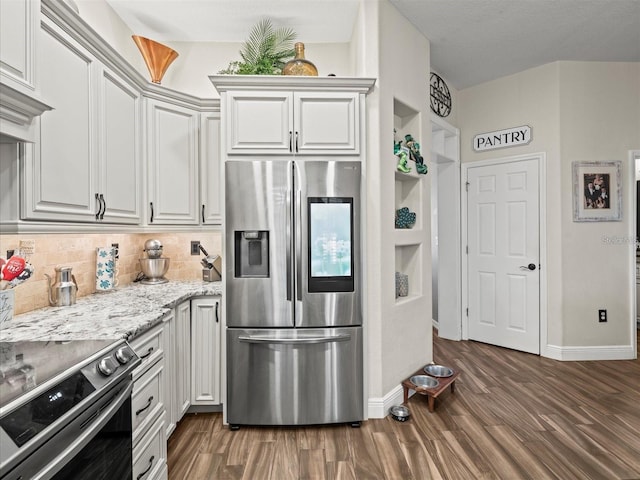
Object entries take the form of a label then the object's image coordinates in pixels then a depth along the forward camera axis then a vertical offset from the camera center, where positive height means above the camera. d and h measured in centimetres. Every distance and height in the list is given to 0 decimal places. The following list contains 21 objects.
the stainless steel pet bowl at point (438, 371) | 282 -107
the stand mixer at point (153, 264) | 273 -19
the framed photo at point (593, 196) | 353 +42
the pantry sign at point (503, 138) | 370 +109
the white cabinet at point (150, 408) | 154 -80
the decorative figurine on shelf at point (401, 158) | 269 +62
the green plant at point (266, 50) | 250 +144
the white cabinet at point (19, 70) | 117 +59
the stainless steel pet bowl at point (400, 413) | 241 -121
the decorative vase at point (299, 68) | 247 +121
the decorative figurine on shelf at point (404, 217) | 280 +17
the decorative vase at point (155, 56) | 260 +138
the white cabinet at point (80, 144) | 148 +49
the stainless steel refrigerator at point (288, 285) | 226 -29
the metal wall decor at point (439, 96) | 366 +152
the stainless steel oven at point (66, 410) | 84 -47
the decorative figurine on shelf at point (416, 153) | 285 +69
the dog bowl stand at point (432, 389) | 251 -109
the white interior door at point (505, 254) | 368 -17
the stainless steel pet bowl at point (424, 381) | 267 -109
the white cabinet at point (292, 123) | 232 +77
